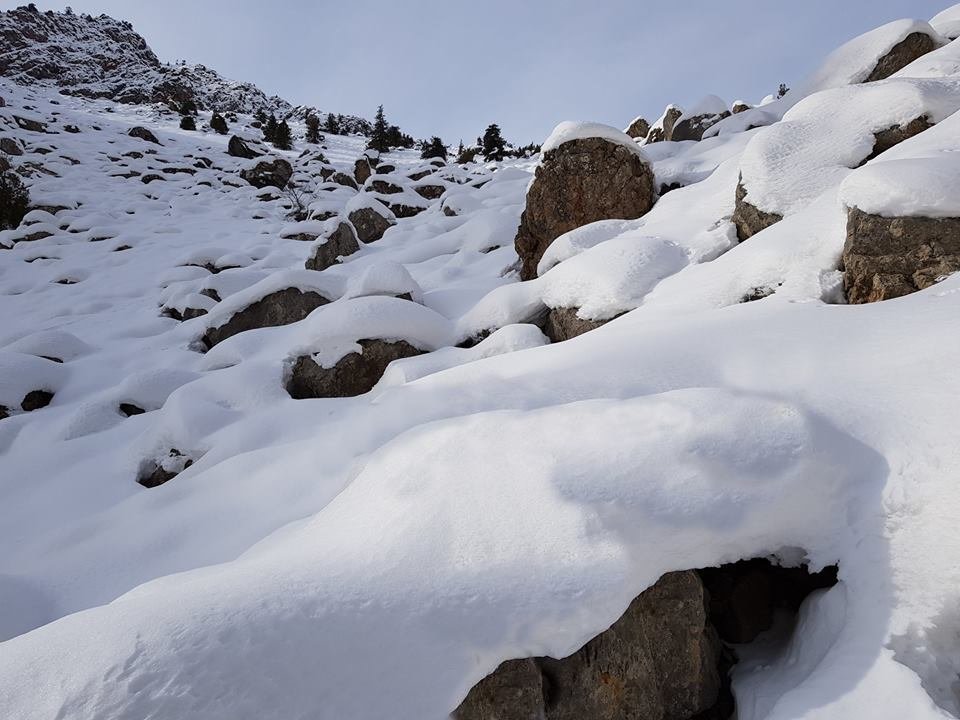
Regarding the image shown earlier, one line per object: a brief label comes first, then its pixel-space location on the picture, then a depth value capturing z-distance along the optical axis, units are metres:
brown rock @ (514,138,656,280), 6.20
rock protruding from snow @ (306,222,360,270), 9.07
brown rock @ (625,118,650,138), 15.31
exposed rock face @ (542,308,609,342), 4.12
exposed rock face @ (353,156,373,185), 17.94
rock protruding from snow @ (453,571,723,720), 1.49
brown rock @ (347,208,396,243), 10.59
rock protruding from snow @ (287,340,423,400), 4.40
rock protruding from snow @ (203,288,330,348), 5.97
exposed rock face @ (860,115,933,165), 4.08
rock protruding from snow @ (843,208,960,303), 2.61
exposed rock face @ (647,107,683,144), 12.75
